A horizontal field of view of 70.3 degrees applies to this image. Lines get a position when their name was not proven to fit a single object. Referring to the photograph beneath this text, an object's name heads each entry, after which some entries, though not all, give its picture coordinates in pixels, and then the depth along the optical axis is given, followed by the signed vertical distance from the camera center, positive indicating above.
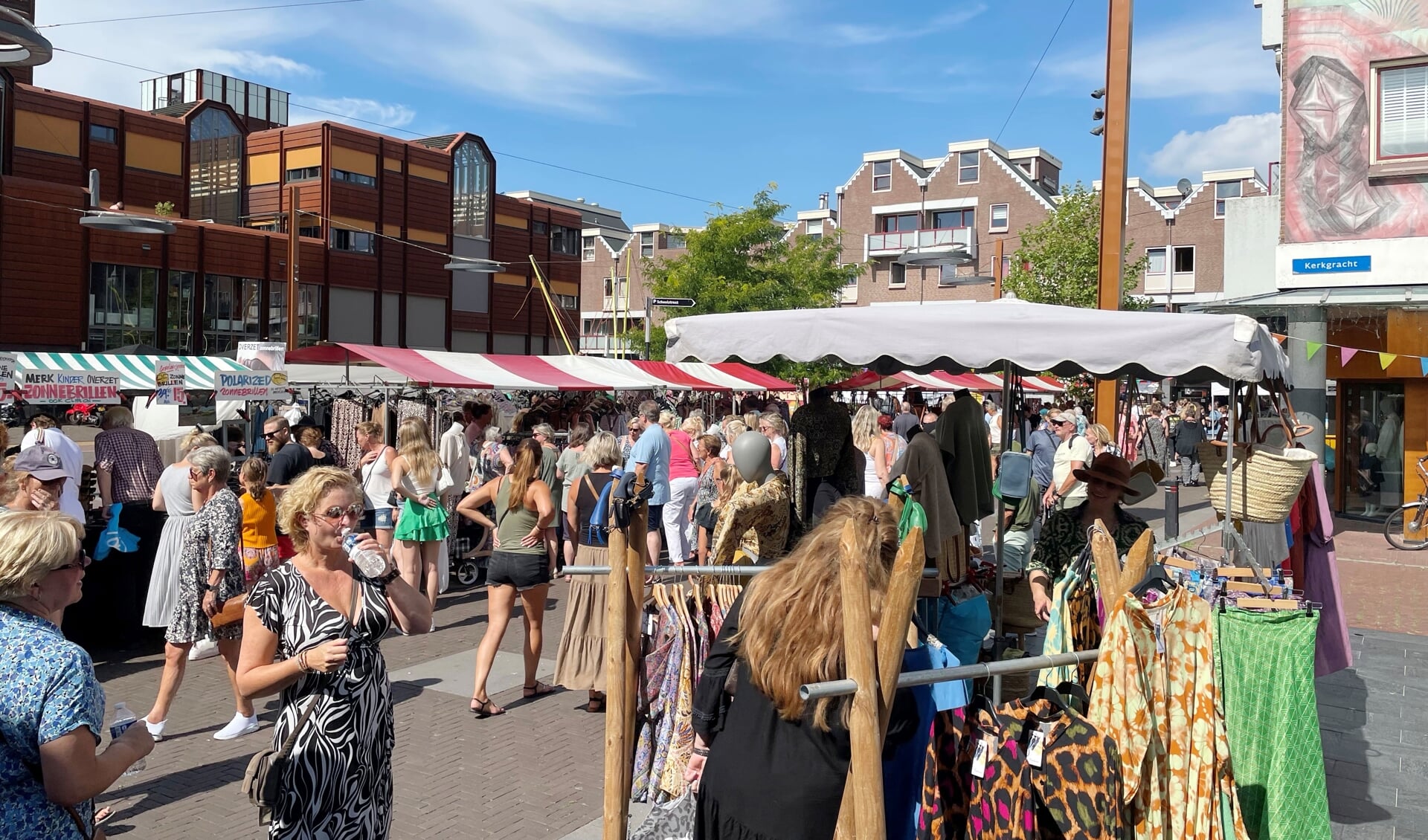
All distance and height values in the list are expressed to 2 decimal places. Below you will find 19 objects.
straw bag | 5.05 -0.28
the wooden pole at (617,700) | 3.54 -1.02
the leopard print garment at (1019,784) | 2.70 -0.98
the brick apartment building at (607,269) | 66.56 +10.16
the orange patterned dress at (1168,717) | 2.96 -0.89
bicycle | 14.27 -1.42
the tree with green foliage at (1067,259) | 29.14 +4.84
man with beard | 9.32 -0.52
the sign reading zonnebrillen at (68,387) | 12.12 +0.21
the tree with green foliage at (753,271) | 32.28 +4.75
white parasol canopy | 4.35 +0.37
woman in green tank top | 6.74 -0.95
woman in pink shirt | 10.55 -0.86
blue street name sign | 14.77 +2.41
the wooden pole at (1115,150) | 9.66 +2.64
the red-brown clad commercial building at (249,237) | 29.64 +6.22
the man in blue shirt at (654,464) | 9.67 -0.48
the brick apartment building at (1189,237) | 48.38 +9.16
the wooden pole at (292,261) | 21.81 +3.36
